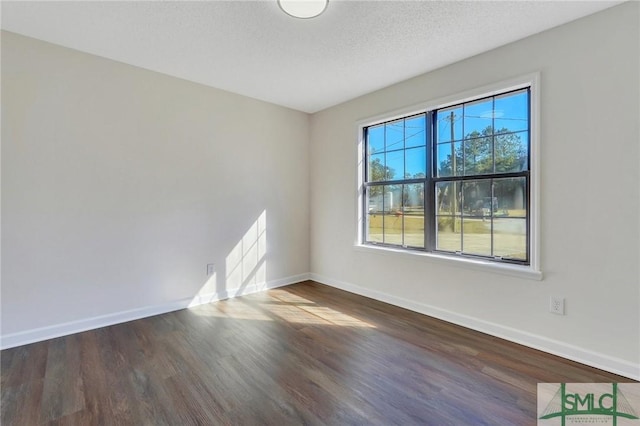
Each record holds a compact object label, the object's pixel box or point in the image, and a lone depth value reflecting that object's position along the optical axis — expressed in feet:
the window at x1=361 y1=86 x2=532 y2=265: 8.41
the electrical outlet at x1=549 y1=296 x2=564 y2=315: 7.45
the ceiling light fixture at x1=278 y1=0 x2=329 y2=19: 6.49
